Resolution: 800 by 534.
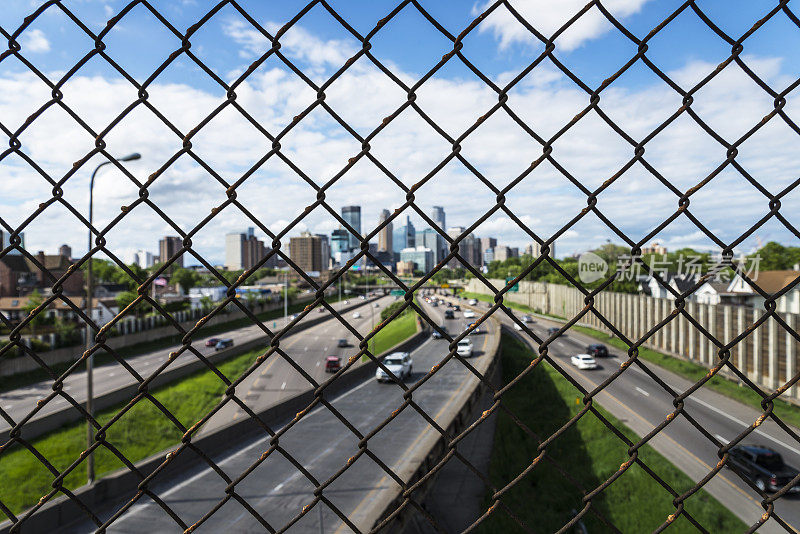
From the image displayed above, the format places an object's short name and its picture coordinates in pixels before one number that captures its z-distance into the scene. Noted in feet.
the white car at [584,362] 115.03
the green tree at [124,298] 159.18
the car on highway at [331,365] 118.32
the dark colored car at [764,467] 55.77
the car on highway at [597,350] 130.62
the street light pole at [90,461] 51.82
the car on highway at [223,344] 145.69
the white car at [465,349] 121.33
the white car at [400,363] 97.81
